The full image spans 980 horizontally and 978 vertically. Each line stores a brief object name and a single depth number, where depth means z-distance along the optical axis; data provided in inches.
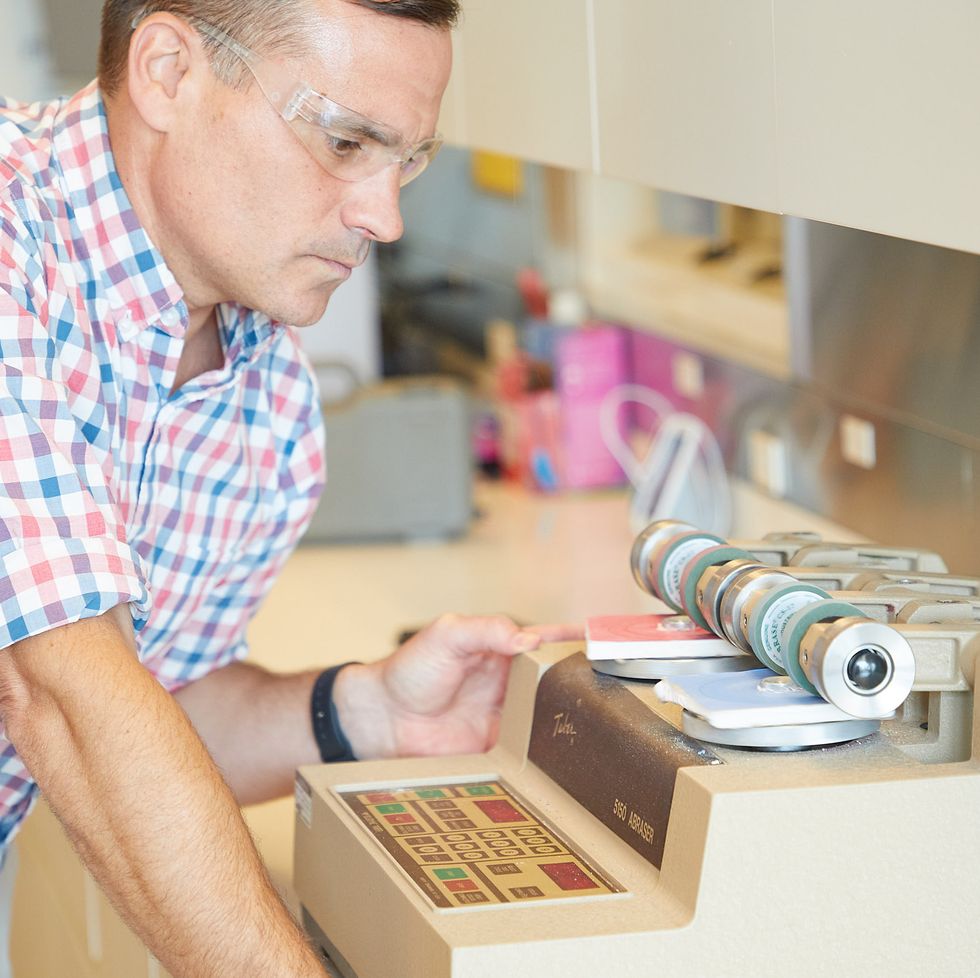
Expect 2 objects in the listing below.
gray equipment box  113.4
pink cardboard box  120.3
